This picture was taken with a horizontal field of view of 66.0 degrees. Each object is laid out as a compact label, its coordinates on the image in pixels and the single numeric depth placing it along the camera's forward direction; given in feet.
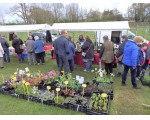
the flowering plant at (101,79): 11.90
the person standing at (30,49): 17.66
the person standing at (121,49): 12.71
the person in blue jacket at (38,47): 17.27
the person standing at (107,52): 13.44
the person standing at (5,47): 18.24
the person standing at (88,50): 14.49
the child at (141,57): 12.37
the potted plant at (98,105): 8.39
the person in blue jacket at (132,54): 10.51
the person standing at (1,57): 16.83
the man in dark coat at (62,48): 12.72
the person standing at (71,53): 14.43
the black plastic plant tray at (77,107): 8.67
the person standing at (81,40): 18.88
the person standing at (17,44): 18.56
